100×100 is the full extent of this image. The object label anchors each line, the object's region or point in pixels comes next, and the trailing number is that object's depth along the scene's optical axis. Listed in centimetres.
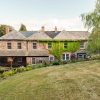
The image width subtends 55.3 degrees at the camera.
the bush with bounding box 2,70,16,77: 1291
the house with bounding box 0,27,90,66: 1773
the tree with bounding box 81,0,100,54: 1355
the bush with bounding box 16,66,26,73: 1386
